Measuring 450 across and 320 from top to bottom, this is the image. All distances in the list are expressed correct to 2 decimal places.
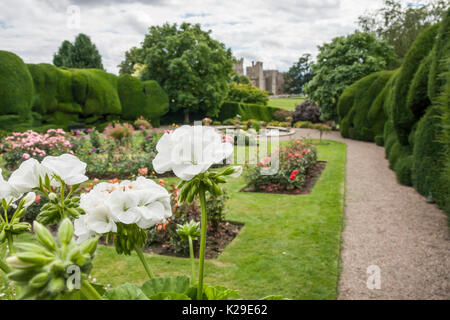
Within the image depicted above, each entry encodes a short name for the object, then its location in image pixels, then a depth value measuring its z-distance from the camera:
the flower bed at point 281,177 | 7.95
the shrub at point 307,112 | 26.22
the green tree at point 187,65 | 25.20
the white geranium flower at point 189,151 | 0.64
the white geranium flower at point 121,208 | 0.63
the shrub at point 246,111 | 29.81
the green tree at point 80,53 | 32.47
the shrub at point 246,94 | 34.03
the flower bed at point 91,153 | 8.88
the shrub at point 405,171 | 7.86
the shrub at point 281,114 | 29.89
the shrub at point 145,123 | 15.82
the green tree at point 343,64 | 20.45
